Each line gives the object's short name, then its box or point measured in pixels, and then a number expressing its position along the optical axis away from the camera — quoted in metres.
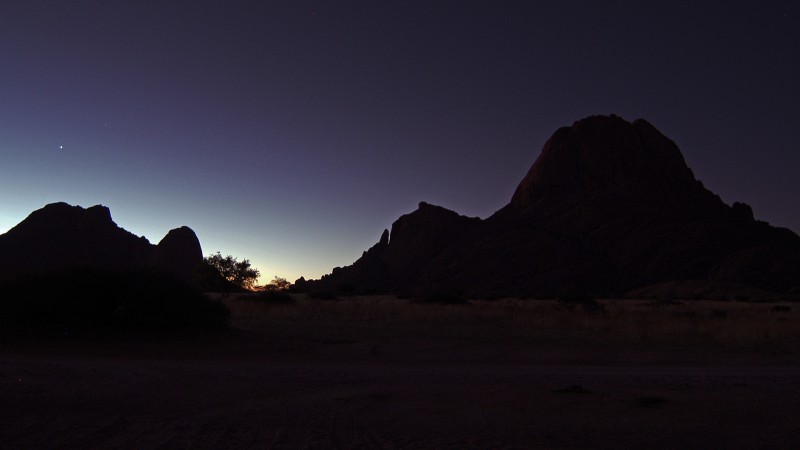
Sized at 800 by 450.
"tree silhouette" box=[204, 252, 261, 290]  66.44
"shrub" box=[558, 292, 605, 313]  41.78
